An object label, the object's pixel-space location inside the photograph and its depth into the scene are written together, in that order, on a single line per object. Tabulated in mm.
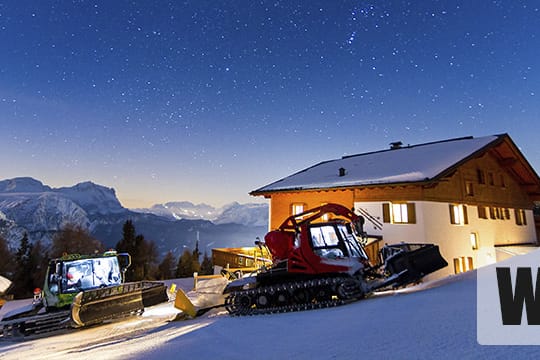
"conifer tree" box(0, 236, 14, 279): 43750
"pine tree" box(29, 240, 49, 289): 42062
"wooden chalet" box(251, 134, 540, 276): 15539
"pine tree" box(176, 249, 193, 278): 55062
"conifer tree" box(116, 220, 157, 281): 45875
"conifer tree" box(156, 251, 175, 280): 61138
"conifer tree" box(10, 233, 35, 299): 40697
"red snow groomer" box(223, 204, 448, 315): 8016
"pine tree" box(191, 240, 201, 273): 56006
